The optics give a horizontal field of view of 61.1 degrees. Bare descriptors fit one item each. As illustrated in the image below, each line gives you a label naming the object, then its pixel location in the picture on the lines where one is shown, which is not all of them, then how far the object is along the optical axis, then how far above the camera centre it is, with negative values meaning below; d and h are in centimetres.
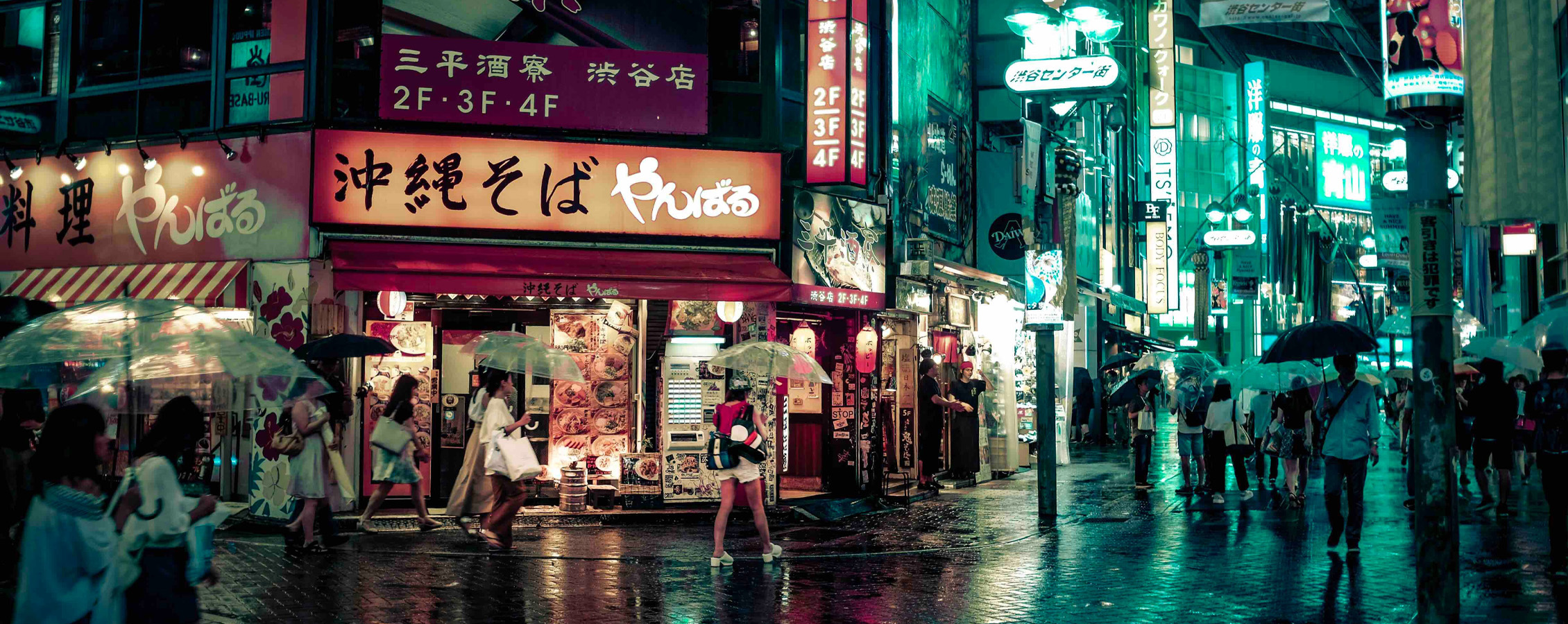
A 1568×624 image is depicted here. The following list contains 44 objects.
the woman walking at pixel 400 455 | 1367 -55
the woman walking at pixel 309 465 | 1295 -61
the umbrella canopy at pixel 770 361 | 1419 +43
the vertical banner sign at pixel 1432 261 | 820 +86
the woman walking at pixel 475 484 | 1374 -85
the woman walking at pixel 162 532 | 611 -60
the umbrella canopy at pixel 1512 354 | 1551 +54
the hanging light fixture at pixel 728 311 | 1700 +115
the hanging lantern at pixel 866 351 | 1922 +73
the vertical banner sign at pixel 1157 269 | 4534 +451
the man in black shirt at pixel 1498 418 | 1558 -21
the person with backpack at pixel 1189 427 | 1917 -38
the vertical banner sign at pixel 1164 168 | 4400 +771
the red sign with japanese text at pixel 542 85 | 1639 +401
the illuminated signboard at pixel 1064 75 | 2056 +515
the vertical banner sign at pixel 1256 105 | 6819 +1539
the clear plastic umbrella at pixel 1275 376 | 1991 +36
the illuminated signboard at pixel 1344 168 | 8781 +1559
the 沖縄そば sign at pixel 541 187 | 1617 +272
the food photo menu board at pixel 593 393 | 1723 +11
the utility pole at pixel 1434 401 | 816 -1
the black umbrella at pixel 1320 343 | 1452 +64
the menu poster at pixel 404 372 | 1630 +38
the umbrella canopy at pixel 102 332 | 784 +42
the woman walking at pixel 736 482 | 1227 -76
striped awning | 1614 +149
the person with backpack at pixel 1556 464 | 1131 -54
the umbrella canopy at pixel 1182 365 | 2353 +66
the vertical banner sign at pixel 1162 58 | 4297 +1115
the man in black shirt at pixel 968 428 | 2112 -43
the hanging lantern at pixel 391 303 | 1616 +120
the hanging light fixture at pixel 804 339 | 1891 +88
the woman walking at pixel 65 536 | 555 -56
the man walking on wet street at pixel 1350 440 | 1267 -38
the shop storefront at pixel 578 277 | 1611 +150
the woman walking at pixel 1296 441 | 1767 -55
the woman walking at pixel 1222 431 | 1883 -43
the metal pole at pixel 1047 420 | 1579 -23
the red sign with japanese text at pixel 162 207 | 1616 +249
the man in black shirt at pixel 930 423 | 2030 -33
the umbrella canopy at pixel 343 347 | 1452 +60
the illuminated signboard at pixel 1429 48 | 792 +212
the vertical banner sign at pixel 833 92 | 1761 +411
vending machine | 1675 -22
